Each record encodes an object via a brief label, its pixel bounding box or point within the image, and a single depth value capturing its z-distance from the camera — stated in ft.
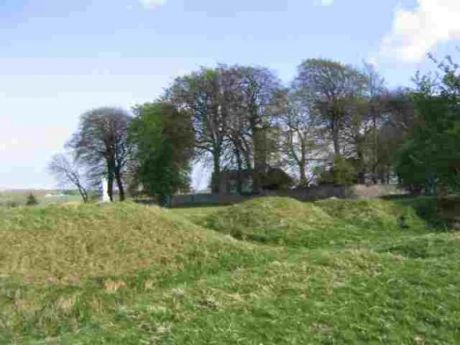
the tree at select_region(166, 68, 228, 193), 184.96
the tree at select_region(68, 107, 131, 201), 211.00
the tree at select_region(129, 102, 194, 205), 190.60
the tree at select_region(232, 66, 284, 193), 178.40
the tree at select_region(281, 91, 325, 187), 176.86
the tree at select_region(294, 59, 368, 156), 177.17
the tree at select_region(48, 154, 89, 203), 216.66
